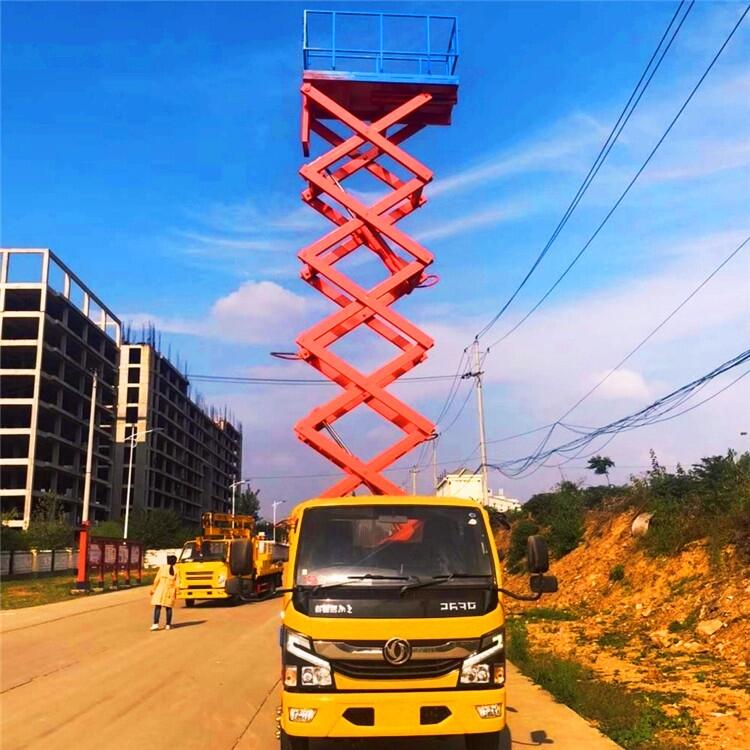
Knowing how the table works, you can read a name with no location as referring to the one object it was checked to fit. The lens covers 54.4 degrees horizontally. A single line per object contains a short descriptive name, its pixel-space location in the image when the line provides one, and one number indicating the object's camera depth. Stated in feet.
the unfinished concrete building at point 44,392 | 229.45
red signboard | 98.37
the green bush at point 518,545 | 87.86
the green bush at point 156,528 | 236.22
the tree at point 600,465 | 128.88
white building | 202.34
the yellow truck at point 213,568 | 75.36
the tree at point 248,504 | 402.93
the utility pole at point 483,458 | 112.06
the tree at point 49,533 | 166.09
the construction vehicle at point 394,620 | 17.76
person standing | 54.70
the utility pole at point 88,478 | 145.48
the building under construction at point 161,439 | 320.09
